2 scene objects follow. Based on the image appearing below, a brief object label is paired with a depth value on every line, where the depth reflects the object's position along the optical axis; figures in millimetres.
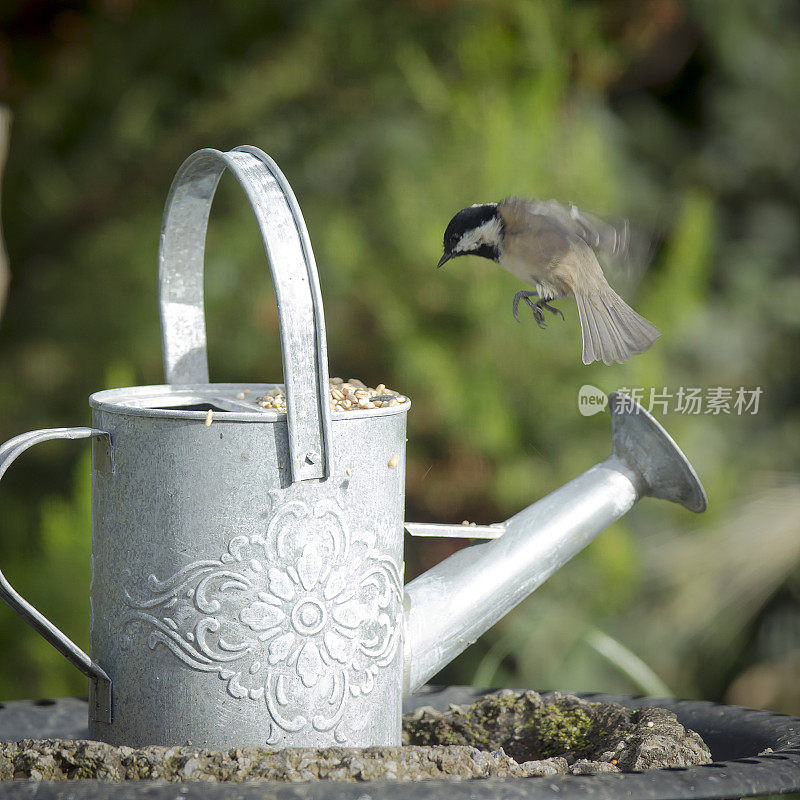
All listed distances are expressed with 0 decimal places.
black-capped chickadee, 7089
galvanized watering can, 7062
